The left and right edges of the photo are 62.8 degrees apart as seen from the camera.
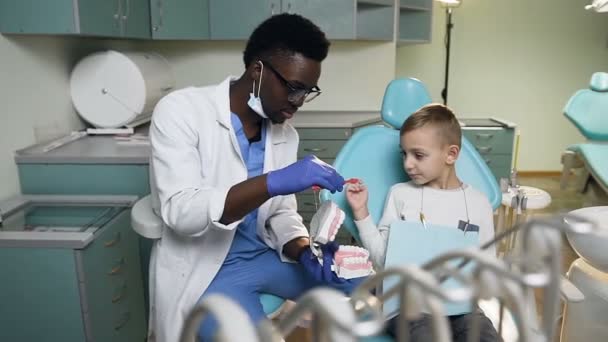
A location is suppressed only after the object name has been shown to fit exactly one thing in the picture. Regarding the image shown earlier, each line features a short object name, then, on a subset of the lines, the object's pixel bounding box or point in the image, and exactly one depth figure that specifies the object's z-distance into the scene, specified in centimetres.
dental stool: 127
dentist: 116
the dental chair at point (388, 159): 149
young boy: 136
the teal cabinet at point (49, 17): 183
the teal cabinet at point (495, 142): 335
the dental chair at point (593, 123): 255
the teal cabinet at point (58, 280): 145
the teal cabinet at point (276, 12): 300
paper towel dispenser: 234
